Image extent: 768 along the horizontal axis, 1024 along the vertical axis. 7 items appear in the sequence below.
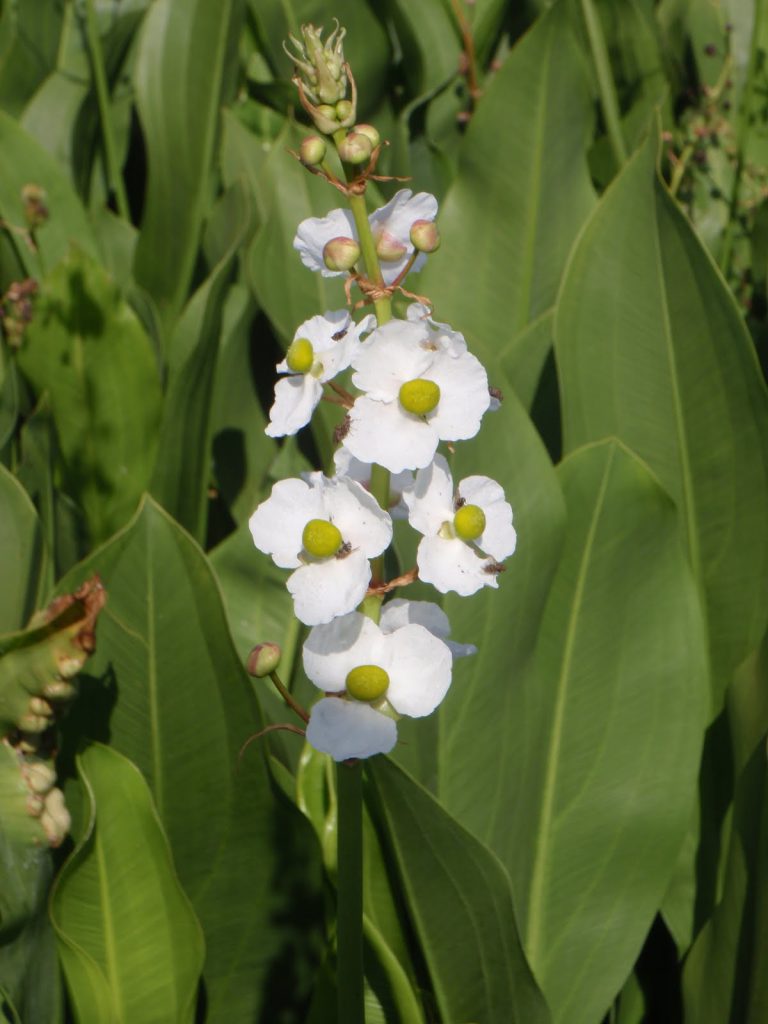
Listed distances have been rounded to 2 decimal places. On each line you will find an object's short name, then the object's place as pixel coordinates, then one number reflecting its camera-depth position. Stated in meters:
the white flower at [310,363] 0.73
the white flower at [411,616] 0.73
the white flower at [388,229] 0.77
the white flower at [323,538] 0.69
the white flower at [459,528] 0.70
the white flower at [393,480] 0.76
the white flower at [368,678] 0.70
